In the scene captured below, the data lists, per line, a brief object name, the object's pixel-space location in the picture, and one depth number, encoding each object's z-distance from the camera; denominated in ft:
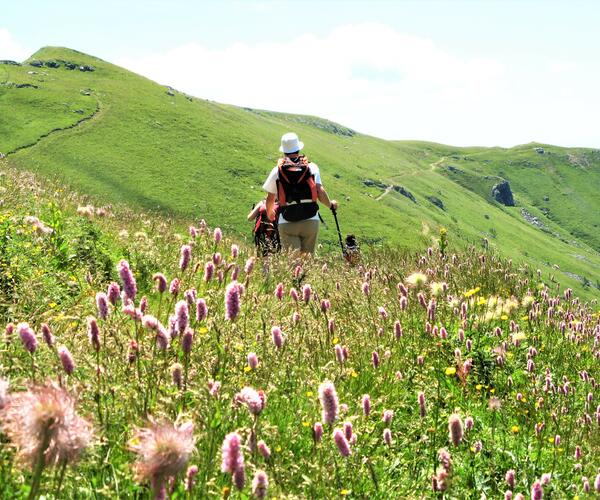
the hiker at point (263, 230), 36.47
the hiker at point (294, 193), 33.32
